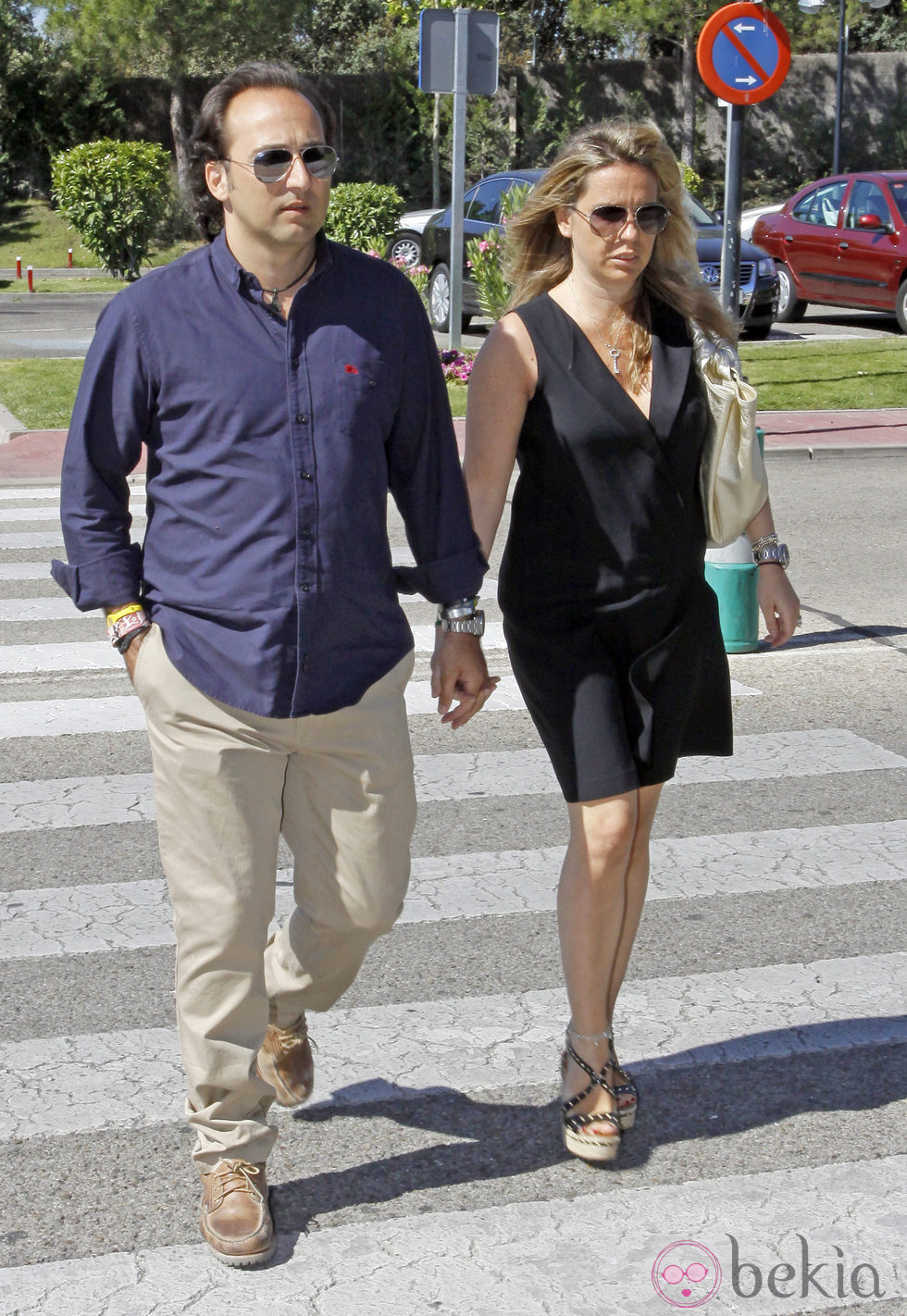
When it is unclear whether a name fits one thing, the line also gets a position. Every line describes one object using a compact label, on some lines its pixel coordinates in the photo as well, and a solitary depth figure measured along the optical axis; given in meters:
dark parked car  17.58
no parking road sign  9.02
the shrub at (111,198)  21.03
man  2.68
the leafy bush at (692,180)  24.36
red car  18.28
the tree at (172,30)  36.03
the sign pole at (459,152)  13.12
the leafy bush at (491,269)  13.54
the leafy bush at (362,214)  20.30
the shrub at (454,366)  14.23
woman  3.08
